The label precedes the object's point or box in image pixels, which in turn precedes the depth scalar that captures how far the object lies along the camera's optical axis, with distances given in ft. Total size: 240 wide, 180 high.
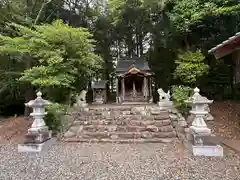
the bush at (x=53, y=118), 23.16
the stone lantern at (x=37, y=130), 19.10
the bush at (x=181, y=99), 28.09
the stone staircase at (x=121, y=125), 22.88
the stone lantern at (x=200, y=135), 17.40
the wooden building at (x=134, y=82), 42.11
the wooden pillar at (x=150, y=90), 42.10
